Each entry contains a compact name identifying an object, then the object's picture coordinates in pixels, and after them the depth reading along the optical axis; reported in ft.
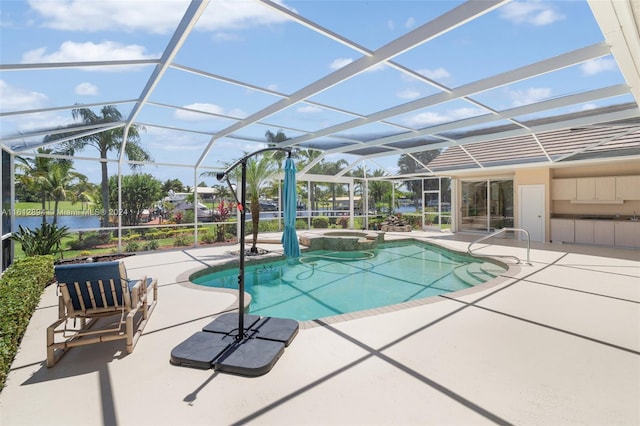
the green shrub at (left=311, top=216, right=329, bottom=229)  62.49
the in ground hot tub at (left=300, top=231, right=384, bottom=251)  42.03
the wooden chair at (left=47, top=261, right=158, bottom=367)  11.90
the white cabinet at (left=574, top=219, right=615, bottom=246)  37.89
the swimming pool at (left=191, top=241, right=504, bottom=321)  21.20
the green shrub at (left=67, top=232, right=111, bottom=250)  49.18
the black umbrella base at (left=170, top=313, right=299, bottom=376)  10.69
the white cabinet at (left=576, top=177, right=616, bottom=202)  38.34
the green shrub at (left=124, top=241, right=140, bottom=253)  41.97
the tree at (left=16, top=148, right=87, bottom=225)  41.09
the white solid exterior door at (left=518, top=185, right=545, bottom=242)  43.19
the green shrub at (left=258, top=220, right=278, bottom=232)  55.49
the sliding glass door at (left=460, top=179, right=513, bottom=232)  49.19
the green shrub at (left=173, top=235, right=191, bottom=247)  45.80
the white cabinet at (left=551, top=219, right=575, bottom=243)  40.96
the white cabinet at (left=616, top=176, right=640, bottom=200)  36.88
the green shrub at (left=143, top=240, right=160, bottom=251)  43.62
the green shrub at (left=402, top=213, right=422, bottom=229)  60.85
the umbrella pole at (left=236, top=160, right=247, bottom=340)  12.06
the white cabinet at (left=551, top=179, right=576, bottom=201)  41.29
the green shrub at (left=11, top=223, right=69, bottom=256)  25.14
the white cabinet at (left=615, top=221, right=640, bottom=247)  36.37
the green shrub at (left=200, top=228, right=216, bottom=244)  47.04
